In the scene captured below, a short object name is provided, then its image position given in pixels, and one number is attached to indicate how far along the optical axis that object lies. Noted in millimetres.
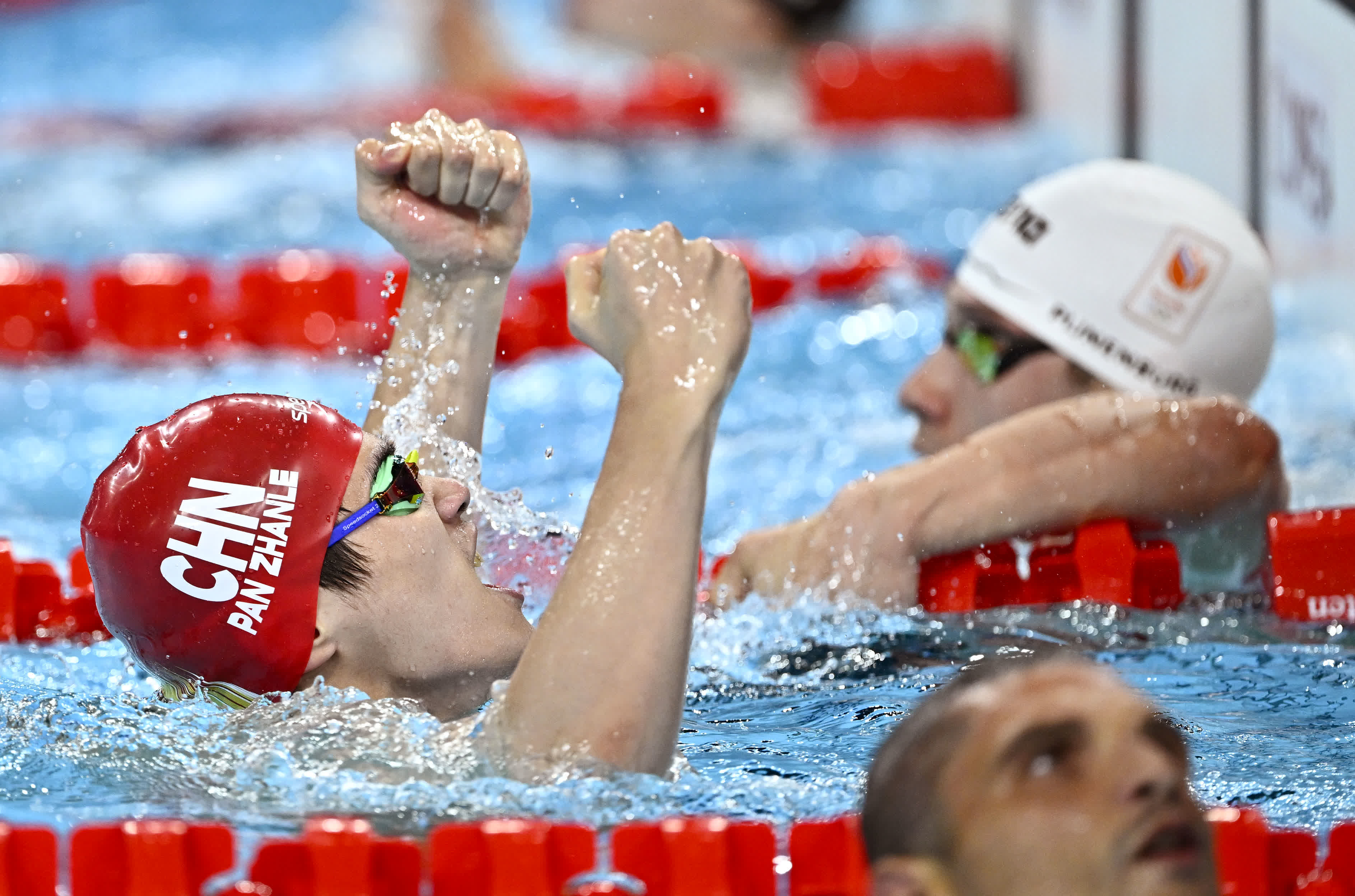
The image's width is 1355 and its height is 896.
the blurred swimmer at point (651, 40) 17078
